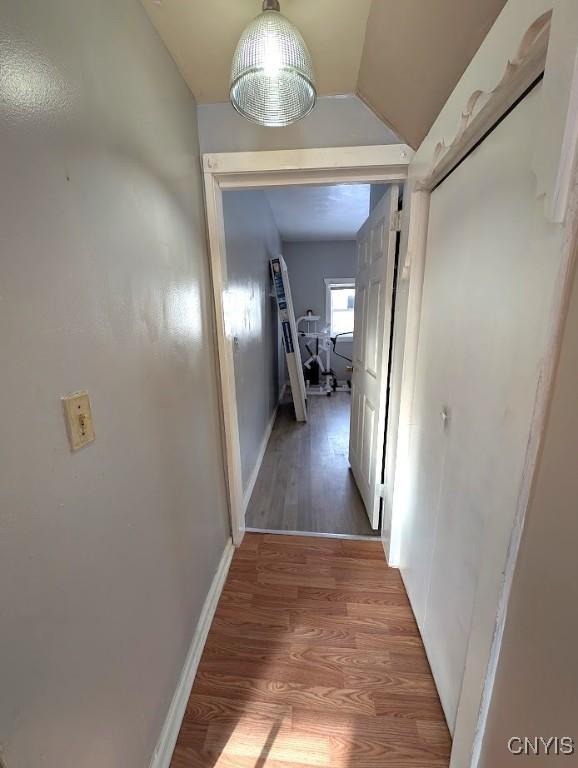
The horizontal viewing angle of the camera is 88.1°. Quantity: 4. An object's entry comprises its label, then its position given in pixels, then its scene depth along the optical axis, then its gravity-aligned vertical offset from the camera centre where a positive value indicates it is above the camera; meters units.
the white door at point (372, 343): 1.64 -0.16
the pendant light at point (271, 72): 0.84 +0.72
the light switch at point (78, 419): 0.62 -0.21
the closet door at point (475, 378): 0.65 -0.17
